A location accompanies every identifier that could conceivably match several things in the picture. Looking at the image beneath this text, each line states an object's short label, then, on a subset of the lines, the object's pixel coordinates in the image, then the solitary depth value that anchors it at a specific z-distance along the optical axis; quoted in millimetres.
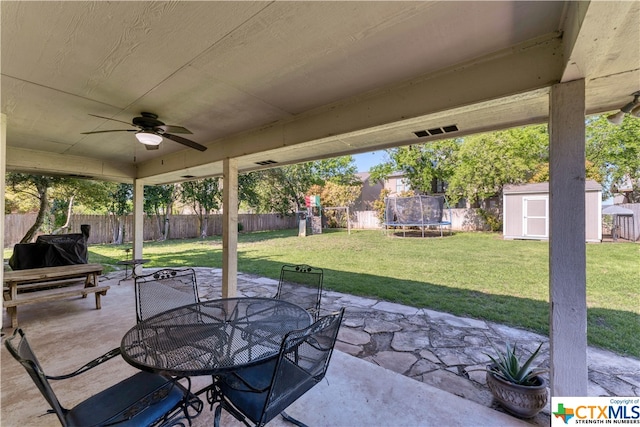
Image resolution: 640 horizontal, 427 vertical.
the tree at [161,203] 11781
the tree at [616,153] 10977
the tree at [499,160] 12023
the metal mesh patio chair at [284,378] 1327
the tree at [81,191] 6820
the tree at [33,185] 6605
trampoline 11945
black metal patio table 1416
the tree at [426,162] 14039
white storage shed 8773
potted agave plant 1786
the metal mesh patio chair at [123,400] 1130
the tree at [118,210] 11359
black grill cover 4477
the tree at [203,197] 13023
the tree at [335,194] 16469
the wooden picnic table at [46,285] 3357
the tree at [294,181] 16312
